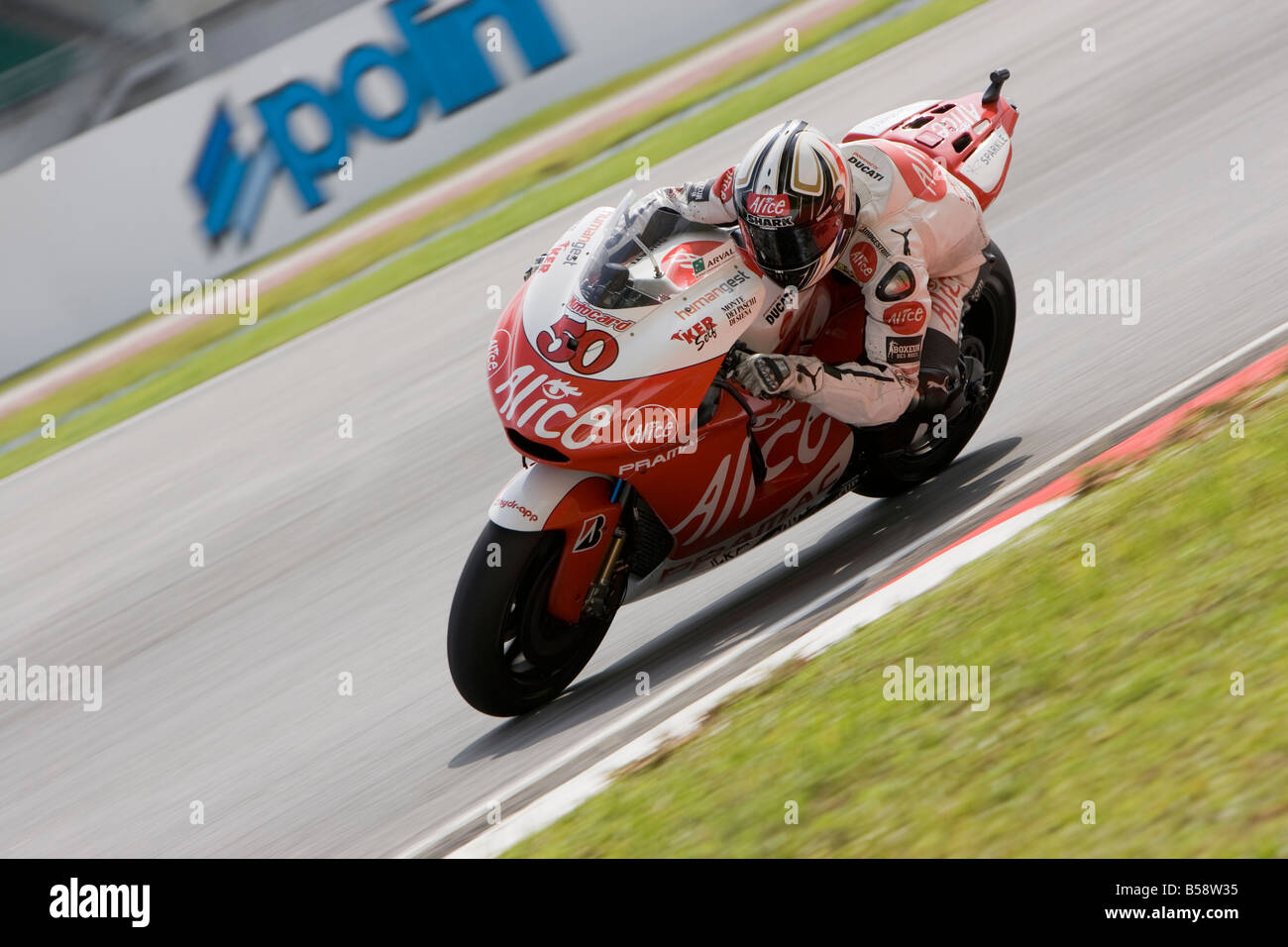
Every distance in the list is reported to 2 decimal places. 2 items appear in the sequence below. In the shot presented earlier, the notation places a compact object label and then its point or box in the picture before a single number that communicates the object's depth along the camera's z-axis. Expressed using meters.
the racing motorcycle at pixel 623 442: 10.12
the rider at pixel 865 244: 10.30
